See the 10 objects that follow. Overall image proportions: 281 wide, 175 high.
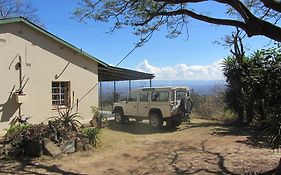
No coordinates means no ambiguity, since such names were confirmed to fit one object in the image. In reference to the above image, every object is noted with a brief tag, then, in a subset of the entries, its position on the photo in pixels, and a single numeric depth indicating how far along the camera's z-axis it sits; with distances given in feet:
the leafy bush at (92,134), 26.88
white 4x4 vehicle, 36.16
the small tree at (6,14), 69.87
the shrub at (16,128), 25.84
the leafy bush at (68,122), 27.12
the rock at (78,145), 25.30
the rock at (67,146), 24.44
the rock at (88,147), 25.74
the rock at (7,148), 23.65
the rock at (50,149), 23.41
